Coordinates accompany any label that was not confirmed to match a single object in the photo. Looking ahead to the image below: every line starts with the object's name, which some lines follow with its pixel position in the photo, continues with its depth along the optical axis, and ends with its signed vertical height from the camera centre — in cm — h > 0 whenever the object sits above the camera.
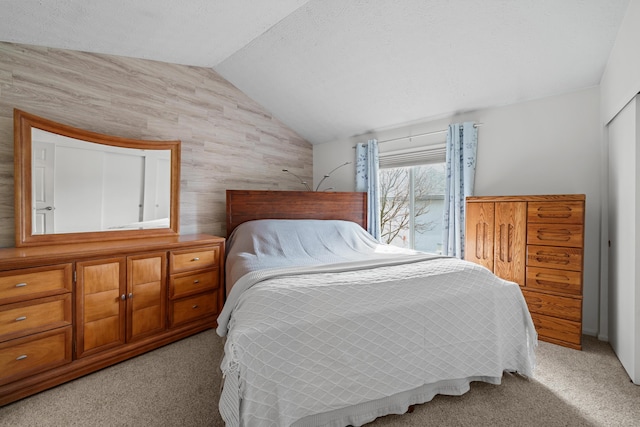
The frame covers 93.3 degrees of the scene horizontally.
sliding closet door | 187 -15
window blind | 339 +67
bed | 133 -64
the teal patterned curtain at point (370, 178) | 387 +43
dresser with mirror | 180 -37
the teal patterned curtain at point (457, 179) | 305 +34
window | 360 +13
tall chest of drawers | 233 -32
